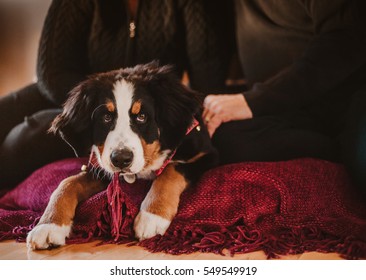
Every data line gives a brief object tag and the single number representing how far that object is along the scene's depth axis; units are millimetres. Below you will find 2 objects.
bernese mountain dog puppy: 1227
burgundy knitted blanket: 1169
